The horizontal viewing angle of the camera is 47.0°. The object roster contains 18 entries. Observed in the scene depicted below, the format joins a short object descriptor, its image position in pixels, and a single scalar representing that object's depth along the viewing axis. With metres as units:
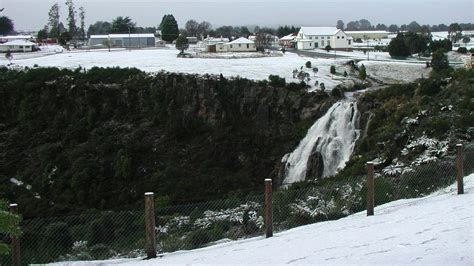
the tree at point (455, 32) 81.62
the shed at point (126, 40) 89.94
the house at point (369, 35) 112.12
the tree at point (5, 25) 100.20
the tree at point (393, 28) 182.90
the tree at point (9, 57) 60.22
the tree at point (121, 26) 106.94
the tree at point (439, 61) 38.19
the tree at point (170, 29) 94.38
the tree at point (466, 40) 76.31
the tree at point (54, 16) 121.50
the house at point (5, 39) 89.75
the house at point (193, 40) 99.22
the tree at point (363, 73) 40.86
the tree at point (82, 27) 121.29
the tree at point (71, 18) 116.62
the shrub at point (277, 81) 36.50
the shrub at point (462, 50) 51.90
